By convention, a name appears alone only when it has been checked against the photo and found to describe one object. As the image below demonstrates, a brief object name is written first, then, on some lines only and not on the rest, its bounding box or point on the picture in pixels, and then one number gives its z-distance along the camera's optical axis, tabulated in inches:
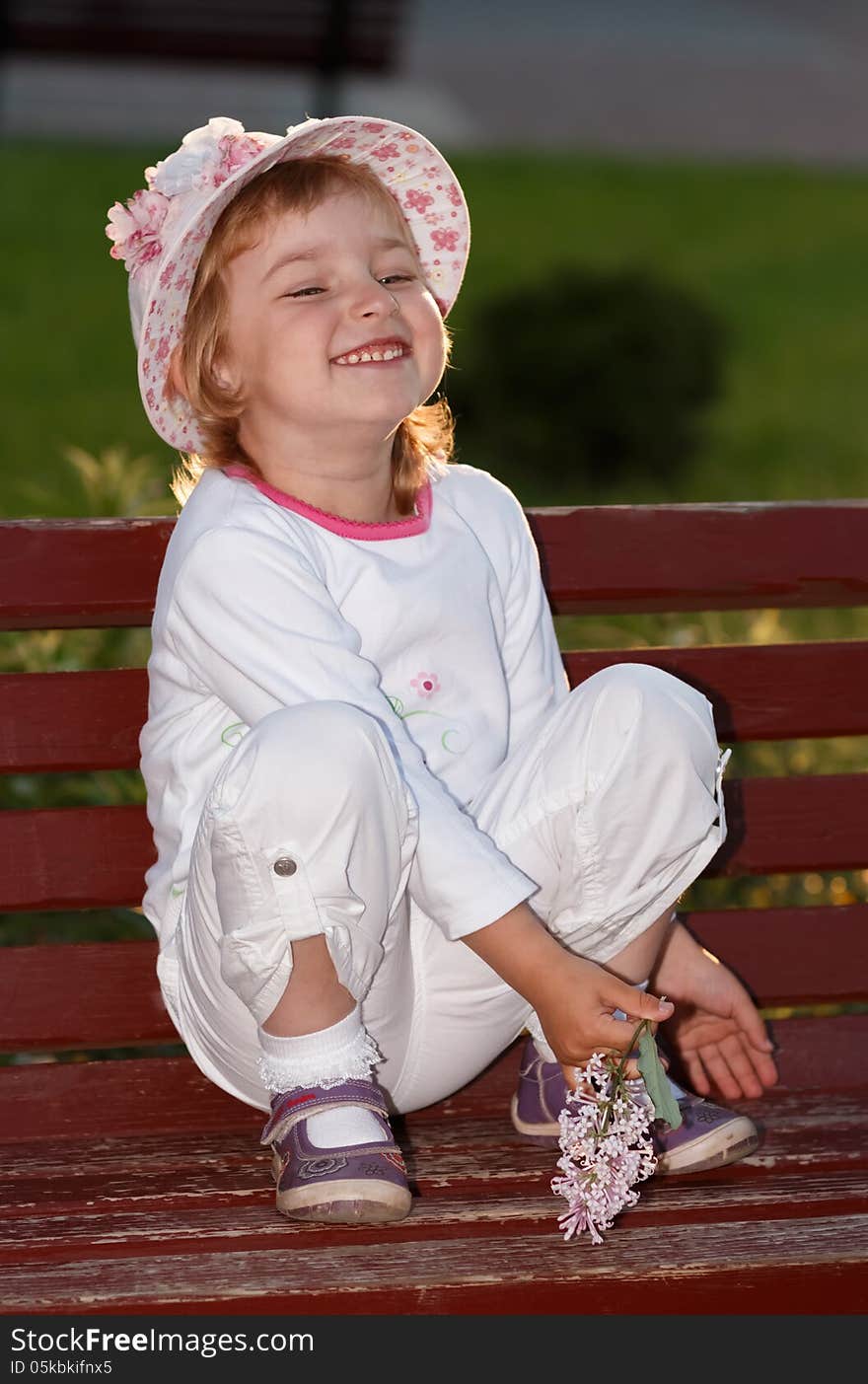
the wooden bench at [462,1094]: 171.6
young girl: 181.8
